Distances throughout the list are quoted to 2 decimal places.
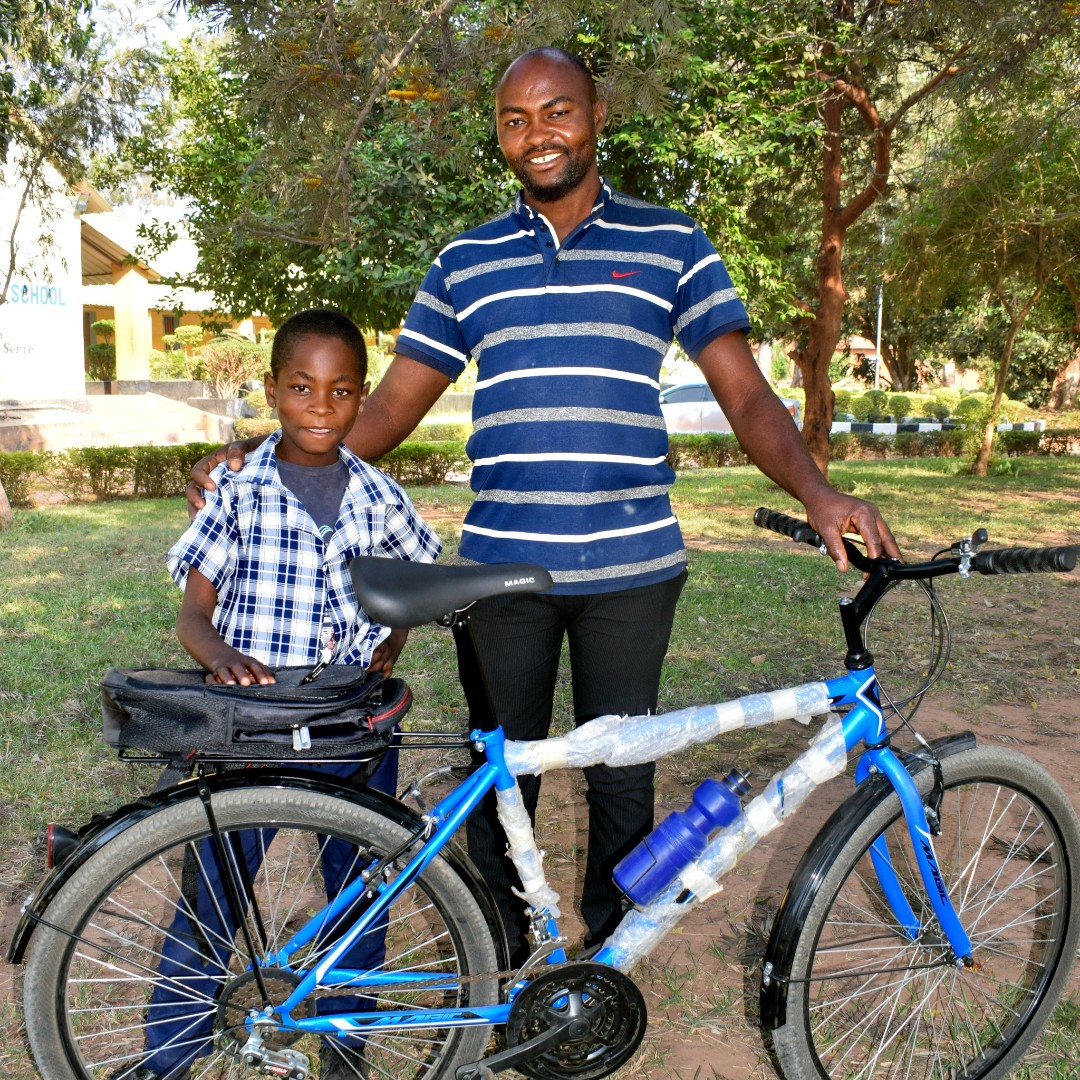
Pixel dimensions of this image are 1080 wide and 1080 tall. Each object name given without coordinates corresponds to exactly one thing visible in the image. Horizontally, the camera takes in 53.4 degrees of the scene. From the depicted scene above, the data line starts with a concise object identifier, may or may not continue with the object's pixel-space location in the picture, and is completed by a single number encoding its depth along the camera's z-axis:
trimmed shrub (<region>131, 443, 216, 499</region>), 13.70
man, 2.29
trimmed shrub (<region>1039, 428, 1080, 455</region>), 21.89
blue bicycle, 1.93
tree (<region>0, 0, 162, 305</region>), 9.44
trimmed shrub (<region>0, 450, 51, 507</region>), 12.61
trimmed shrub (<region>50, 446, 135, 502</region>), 13.18
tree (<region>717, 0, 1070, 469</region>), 6.36
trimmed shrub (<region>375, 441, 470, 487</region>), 15.21
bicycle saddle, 1.92
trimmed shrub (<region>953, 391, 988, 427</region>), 16.70
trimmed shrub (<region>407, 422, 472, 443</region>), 20.20
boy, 2.13
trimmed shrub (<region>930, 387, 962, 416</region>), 33.91
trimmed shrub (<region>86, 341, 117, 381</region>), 27.59
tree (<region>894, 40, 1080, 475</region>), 11.57
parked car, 21.17
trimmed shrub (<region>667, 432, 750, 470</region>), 18.39
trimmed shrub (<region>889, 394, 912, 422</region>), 32.25
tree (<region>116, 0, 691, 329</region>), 4.02
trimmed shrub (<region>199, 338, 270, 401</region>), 27.02
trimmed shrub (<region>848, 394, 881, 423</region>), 31.13
